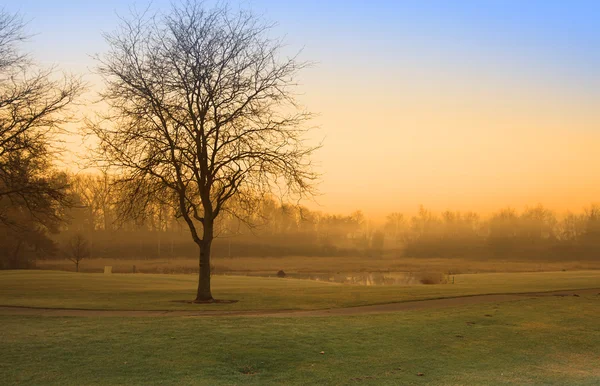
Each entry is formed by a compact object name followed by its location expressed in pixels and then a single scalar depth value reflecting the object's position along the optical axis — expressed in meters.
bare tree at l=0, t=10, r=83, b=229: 27.42
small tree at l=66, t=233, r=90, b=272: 59.09
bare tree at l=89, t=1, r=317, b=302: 24.78
